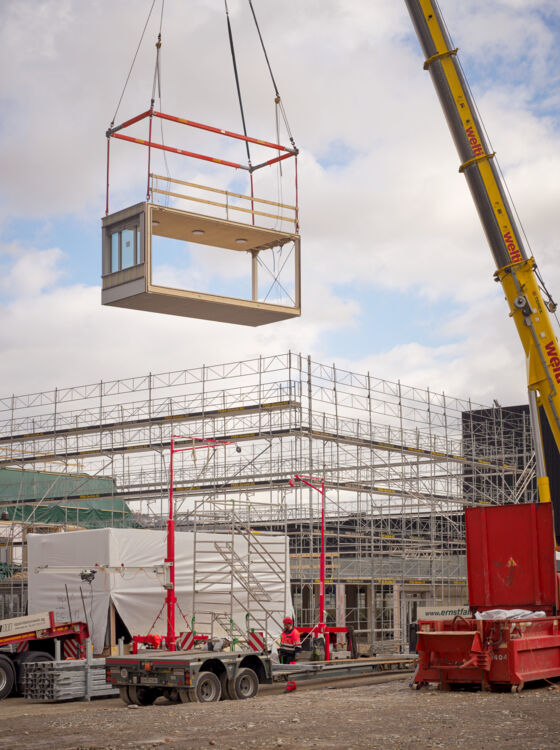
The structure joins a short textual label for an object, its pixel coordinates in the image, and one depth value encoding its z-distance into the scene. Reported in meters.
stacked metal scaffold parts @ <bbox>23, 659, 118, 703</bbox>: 17.69
